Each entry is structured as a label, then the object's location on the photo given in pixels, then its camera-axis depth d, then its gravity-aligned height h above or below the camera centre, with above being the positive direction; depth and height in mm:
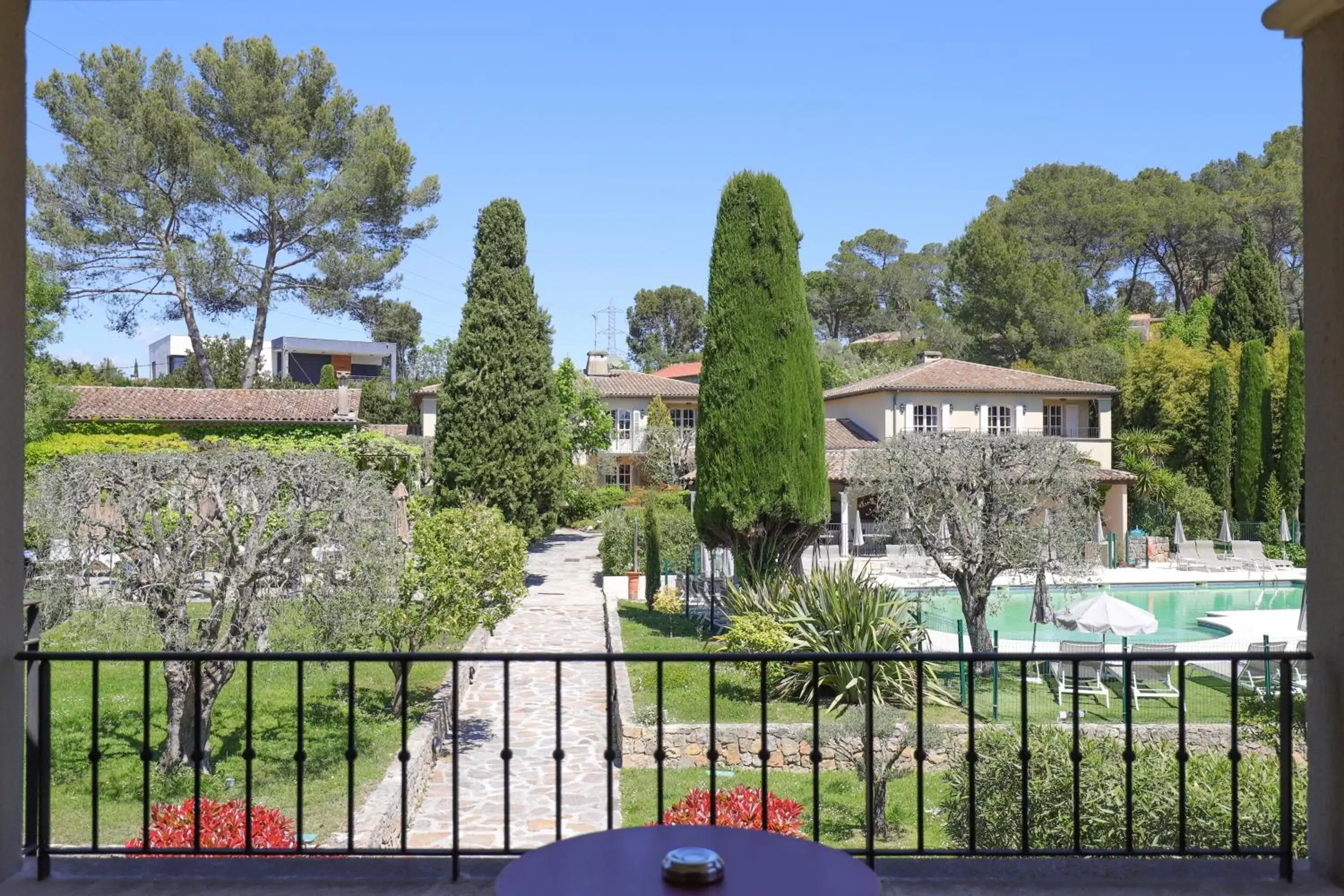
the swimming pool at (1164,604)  18594 -2845
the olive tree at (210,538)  9828 -629
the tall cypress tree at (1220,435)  32031 +998
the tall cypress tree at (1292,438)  29703 +876
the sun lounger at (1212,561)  26406 -2348
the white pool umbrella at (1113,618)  14242 -2035
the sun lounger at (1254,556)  26281 -2222
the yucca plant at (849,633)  12586 -2021
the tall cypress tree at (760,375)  17125 +1548
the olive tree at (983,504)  14445 -504
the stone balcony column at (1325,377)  3420 +296
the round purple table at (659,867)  2131 -848
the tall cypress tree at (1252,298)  35875 +5809
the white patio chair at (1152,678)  13828 -2894
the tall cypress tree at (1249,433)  31516 +1044
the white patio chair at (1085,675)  14008 -2881
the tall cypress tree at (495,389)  24734 +1937
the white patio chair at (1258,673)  13463 -2796
